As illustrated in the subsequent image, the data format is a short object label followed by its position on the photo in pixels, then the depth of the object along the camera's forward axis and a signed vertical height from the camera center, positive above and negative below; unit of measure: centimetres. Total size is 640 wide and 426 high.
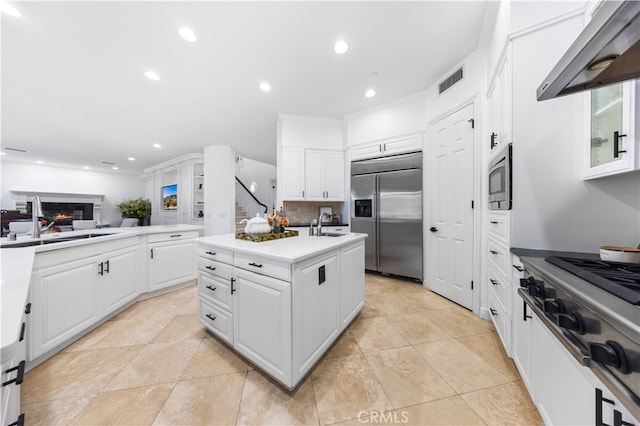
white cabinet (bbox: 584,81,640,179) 101 +42
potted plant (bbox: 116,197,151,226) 721 +6
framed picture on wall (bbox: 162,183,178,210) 645 +44
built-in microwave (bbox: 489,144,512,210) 146 +23
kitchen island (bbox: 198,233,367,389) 127 -61
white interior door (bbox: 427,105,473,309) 234 +3
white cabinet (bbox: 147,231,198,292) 270 -66
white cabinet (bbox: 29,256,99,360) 155 -76
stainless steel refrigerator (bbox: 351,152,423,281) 305 -1
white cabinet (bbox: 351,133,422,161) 305 +99
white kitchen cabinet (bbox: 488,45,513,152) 150 +82
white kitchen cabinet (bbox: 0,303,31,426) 61 -72
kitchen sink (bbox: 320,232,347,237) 211 -24
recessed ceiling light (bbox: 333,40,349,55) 203 +161
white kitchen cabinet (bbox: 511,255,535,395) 114 -73
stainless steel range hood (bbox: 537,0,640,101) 59 +52
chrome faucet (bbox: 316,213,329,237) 207 -17
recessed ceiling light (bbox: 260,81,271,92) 266 +160
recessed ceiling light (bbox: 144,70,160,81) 237 +155
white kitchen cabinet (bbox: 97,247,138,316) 207 -73
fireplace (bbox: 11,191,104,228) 611 +18
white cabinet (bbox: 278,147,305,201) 359 +63
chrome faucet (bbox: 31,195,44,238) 194 -5
